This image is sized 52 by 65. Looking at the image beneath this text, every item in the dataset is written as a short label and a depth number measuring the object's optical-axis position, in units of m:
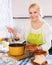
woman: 2.78
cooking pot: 2.23
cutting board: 2.19
